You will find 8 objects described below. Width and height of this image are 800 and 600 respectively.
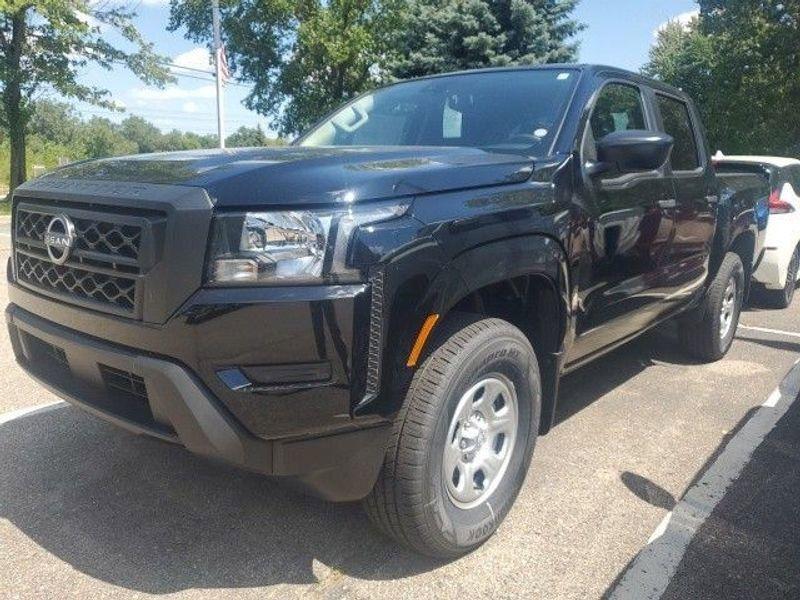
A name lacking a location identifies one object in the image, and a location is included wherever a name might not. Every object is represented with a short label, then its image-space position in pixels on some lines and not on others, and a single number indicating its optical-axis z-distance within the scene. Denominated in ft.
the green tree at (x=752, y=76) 80.53
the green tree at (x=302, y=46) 85.92
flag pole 61.33
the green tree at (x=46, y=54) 74.57
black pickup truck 6.52
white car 22.65
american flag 61.98
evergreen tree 53.42
